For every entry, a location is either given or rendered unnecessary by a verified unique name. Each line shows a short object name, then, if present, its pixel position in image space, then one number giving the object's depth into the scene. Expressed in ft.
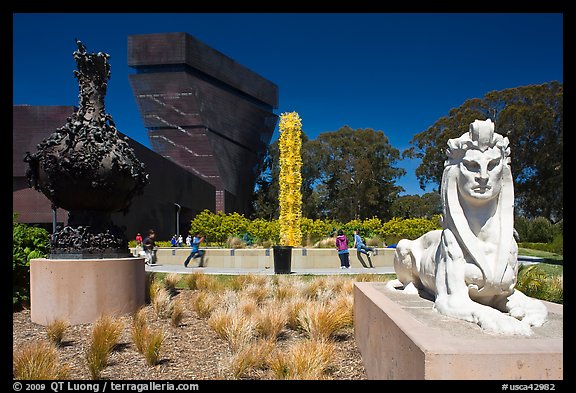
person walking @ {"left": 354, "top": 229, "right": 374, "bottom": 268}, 61.68
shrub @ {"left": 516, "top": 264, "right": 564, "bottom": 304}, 23.21
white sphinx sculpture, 13.08
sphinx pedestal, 8.92
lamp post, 129.72
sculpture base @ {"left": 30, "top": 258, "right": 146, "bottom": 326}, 22.56
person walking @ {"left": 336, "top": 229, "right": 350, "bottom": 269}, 58.49
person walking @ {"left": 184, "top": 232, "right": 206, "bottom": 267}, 61.46
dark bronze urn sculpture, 24.26
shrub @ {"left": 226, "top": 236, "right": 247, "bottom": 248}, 80.00
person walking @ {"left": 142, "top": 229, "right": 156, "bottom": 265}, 62.62
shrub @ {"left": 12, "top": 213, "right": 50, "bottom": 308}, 26.45
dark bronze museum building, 128.06
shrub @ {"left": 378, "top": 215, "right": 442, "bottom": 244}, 96.15
